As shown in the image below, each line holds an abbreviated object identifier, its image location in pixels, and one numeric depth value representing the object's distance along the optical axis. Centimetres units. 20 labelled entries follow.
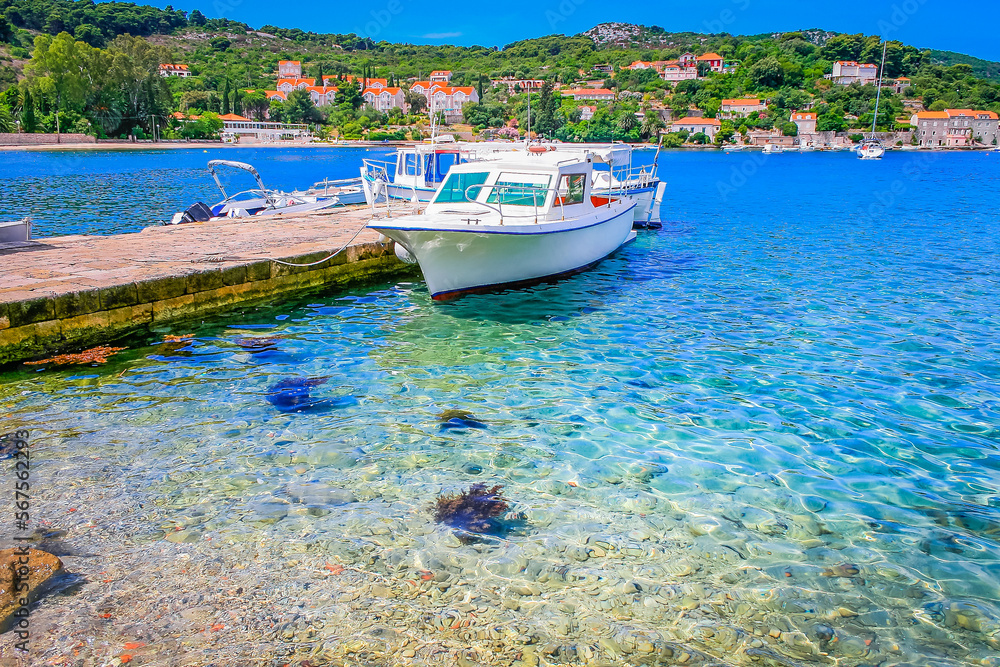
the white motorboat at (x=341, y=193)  2133
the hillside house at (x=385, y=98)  16488
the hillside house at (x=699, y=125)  14838
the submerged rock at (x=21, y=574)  366
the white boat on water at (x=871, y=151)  9600
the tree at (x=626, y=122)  13875
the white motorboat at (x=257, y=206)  1727
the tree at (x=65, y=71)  9288
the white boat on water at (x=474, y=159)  1585
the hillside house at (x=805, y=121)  14350
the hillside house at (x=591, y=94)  16900
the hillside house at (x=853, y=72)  16938
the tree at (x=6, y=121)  9025
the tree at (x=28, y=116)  9106
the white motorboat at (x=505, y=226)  1073
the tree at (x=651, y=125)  14188
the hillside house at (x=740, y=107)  15475
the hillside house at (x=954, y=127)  13775
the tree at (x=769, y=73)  16912
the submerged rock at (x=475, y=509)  476
